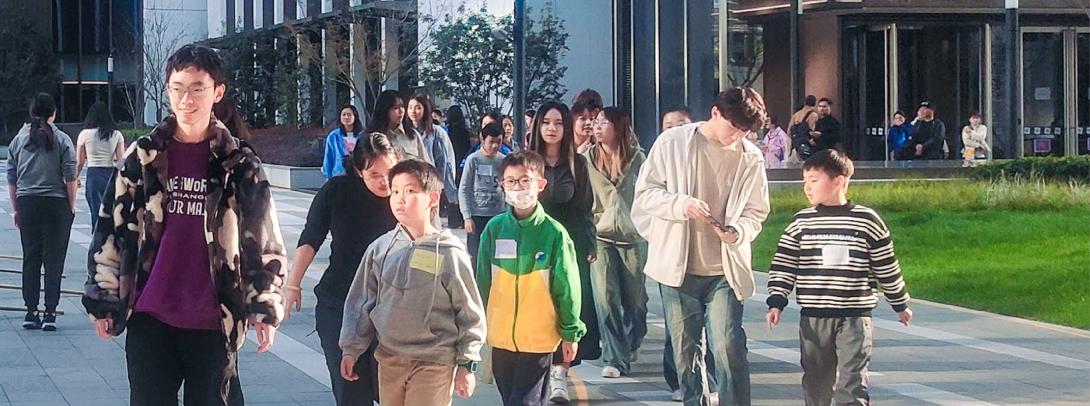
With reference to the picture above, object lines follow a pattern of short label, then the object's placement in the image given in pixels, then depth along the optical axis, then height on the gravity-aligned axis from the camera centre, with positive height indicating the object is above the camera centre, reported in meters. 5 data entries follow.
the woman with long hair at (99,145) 16.08 +0.44
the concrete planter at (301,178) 32.97 +0.16
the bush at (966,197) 20.38 -0.27
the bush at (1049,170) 22.02 +0.08
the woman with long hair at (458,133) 20.30 +0.66
